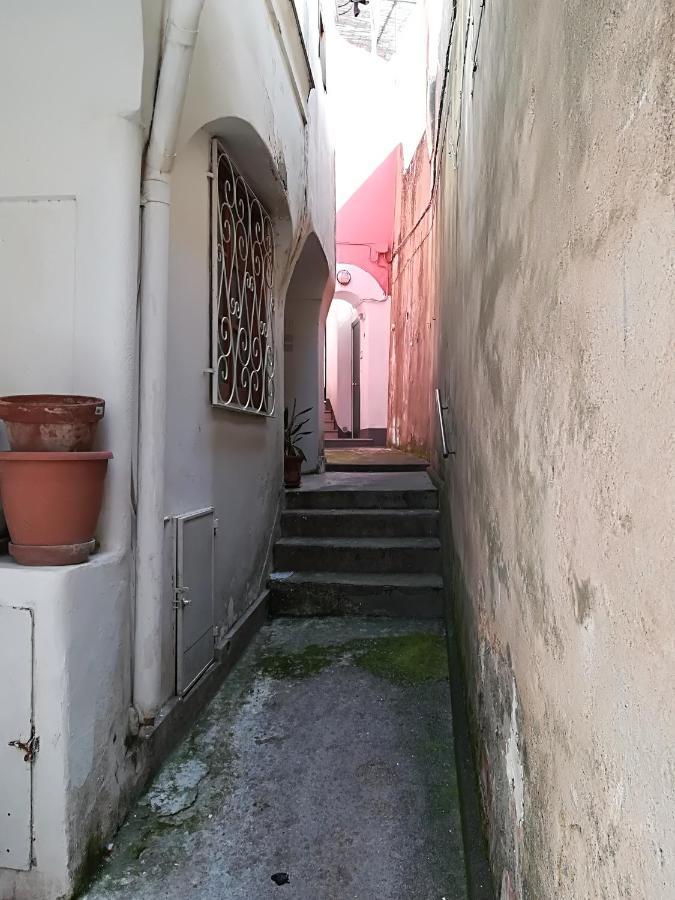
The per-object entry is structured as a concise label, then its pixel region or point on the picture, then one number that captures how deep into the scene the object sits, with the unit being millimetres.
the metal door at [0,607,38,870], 1499
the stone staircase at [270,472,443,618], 3621
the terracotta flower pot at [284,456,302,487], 4746
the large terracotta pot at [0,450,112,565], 1560
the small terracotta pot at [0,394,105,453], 1592
